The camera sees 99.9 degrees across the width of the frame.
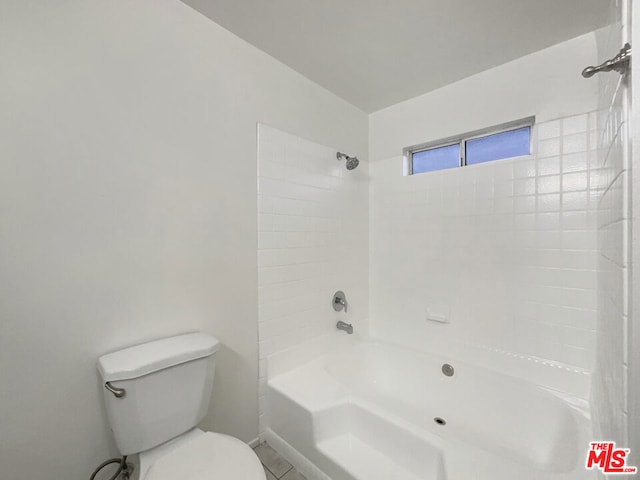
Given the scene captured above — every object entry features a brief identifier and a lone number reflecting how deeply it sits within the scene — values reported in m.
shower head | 2.06
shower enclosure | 1.21
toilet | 0.99
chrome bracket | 0.65
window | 1.80
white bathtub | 1.13
